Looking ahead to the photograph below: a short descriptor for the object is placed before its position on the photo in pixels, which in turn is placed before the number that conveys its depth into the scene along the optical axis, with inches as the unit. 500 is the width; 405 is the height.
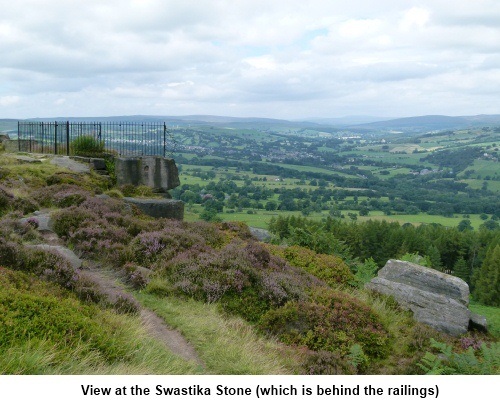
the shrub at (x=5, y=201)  536.7
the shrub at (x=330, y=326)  332.2
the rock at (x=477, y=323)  437.7
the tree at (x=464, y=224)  3534.7
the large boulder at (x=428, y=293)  421.9
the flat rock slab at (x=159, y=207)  636.1
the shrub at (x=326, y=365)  275.9
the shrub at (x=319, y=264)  502.9
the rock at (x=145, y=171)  778.8
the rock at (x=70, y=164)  761.0
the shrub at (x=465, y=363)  265.1
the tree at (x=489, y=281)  2036.2
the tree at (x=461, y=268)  2427.4
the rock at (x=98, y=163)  796.8
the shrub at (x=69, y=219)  462.3
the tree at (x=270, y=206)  3664.4
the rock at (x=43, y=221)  471.2
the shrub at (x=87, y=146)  845.2
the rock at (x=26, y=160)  795.1
